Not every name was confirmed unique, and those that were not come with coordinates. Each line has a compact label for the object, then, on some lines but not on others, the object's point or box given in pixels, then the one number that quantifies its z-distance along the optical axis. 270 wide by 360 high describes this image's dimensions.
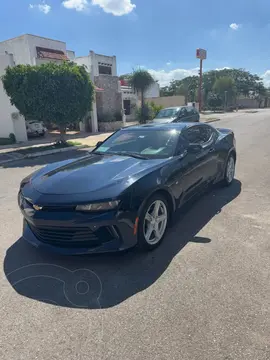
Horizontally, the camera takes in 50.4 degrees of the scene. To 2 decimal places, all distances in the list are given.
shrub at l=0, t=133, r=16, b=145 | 16.57
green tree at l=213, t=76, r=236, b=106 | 60.31
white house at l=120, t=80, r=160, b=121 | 32.94
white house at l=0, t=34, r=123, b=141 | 22.51
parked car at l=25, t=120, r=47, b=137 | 19.33
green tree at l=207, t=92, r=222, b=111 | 63.97
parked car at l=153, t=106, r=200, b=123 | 15.44
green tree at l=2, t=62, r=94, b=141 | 12.16
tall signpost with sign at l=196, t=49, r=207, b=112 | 42.59
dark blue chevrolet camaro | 2.90
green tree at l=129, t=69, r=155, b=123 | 27.77
